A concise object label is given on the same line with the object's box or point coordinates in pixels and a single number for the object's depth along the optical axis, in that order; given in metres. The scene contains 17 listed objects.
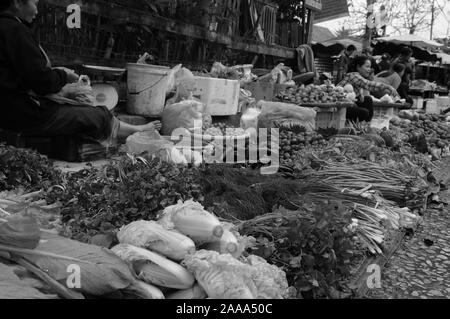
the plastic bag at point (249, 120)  6.34
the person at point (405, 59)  14.68
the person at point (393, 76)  13.00
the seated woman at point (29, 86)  4.02
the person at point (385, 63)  15.45
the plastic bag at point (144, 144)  4.52
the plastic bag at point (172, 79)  5.96
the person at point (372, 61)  14.41
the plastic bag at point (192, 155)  4.40
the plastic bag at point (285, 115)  6.66
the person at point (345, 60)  13.64
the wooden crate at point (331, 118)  8.24
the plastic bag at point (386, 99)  10.59
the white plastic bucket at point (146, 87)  5.65
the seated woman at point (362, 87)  9.22
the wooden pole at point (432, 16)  34.06
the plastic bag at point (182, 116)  5.63
